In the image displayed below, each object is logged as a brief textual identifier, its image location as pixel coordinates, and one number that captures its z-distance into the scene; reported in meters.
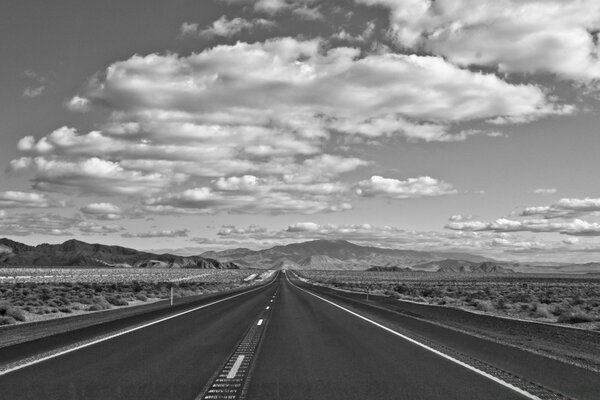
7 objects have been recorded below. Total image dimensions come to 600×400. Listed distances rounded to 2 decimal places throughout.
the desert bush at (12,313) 21.39
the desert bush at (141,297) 37.66
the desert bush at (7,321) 19.97
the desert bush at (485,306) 27.11
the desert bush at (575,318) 19.75
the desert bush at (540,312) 22.95
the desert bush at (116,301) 32.44
